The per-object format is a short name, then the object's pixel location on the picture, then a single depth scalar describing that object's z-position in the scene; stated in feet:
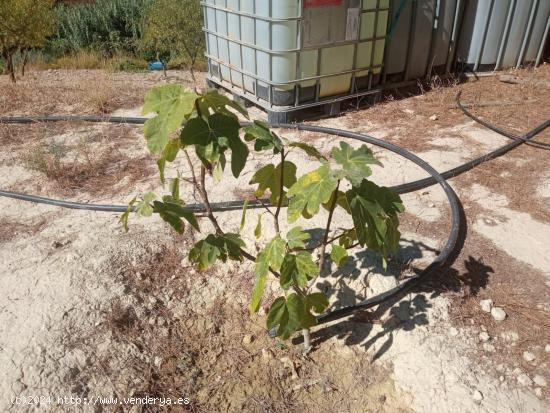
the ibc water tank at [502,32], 21.01
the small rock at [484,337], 8.61
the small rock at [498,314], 9.03
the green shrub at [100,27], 37.37
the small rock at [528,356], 8.25
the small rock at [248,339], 9.42
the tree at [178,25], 25.09
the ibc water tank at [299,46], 15.84
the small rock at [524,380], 7.84
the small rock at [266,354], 9.07
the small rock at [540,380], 7.82
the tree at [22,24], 22.95
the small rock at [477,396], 7.58
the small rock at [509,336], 8.66
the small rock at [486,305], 9.21
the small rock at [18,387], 7.49
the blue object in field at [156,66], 31.17
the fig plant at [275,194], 5.57
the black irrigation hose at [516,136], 15.48
